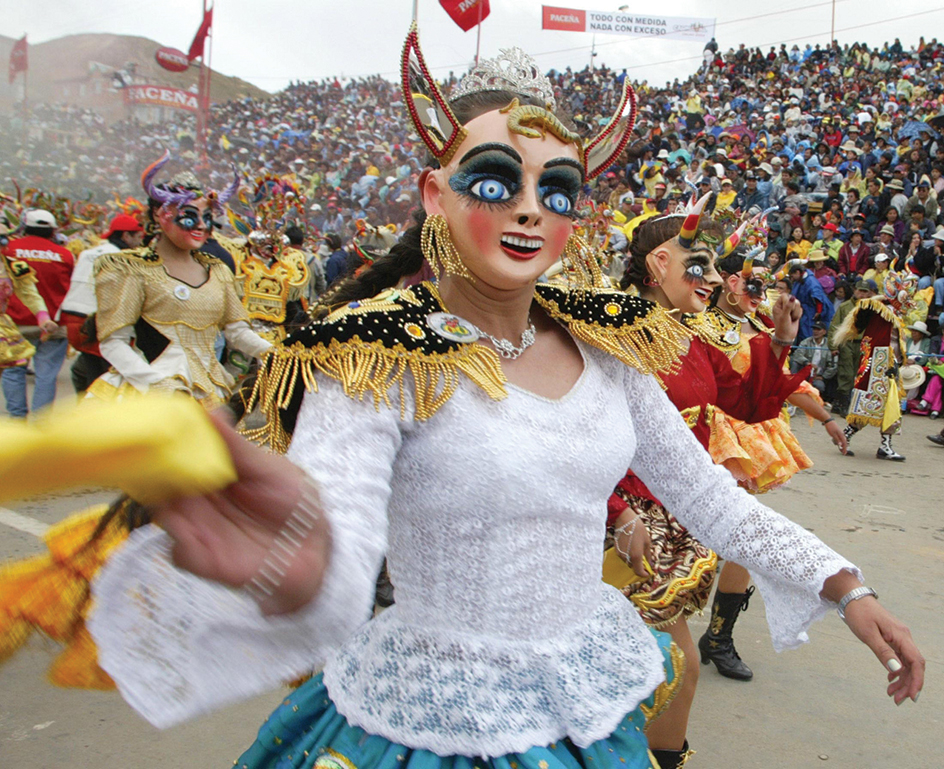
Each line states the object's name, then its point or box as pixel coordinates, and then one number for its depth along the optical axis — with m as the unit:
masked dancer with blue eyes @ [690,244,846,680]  3.62
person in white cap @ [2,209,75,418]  6.33
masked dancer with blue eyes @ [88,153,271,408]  3.80
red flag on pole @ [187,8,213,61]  10.30
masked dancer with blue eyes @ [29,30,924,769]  1.01
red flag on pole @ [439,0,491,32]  12.36
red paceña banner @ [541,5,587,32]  30.73
